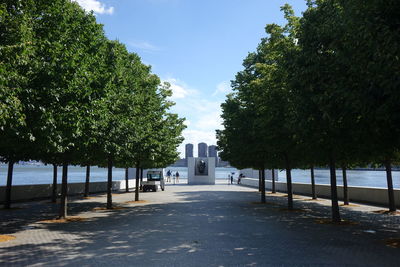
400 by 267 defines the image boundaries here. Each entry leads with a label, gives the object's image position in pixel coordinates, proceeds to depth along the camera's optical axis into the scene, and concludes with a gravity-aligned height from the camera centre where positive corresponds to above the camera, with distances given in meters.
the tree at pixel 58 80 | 9.80 +2.88
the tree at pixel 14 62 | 7.62 +2.72
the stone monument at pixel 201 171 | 55.75 -0.61
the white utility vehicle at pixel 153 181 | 36.16 -1.55
